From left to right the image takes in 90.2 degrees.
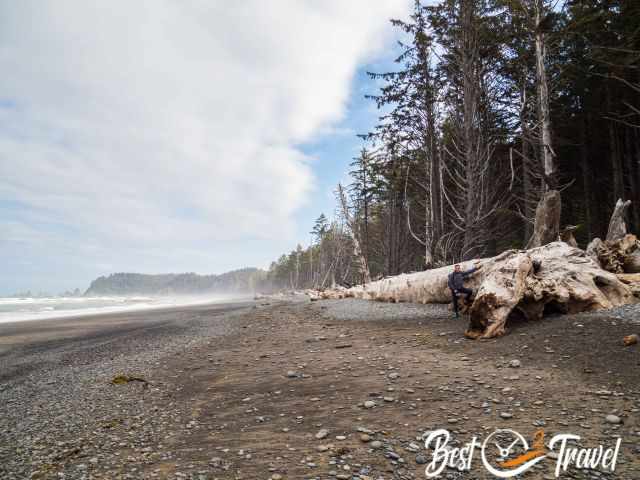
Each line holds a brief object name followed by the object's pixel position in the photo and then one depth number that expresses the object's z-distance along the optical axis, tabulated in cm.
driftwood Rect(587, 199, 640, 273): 816
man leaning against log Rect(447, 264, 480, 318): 866
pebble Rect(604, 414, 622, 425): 299
